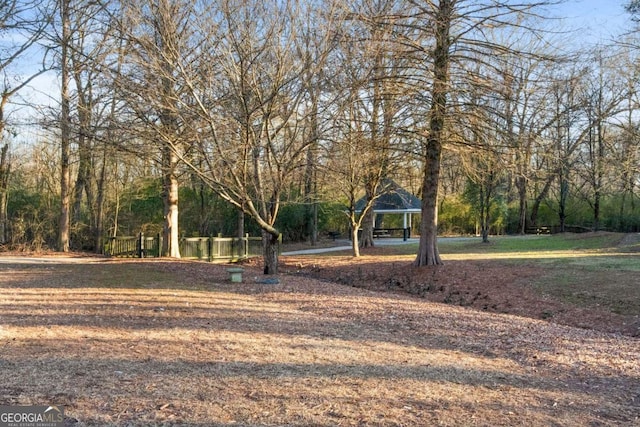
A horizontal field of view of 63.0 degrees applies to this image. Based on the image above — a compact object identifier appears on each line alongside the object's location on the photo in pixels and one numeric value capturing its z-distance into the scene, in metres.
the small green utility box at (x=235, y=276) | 12.75
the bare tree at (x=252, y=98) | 10.95
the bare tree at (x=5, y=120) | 9.82
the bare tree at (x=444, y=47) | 13.75
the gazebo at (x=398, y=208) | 36.56
